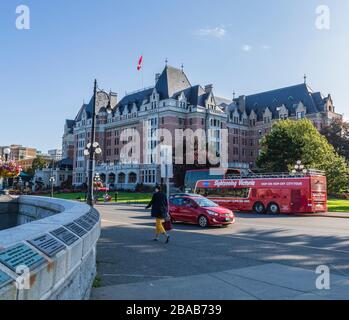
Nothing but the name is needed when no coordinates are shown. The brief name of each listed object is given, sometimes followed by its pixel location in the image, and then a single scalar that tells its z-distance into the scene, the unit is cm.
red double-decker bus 2875
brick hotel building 7981
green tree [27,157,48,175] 13062
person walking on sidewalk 1299
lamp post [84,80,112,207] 1975
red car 1795
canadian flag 7206
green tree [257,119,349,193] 5638
